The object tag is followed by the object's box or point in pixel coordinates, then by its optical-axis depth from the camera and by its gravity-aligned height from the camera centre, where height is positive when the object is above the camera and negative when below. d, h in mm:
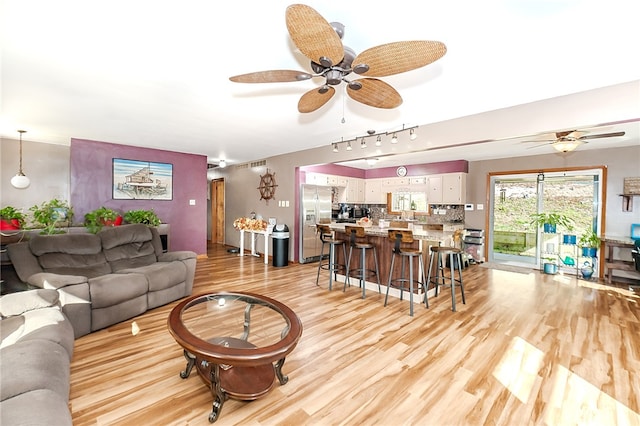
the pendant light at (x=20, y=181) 4844 +386
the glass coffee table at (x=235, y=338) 1629 -896
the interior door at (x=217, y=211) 8727 -150
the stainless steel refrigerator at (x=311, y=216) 6254 -188
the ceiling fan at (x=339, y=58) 1366 +880
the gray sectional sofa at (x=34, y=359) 1227 -883
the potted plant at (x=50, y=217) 3535 -169
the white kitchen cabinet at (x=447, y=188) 6316 +502
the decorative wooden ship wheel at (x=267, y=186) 6730 +524
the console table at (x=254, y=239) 6143 -764
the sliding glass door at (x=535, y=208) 5402 +66
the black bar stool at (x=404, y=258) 3517 -677
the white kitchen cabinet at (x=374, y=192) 7719 +468
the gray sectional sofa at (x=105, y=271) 2703 -768
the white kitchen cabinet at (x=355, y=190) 7598 +510
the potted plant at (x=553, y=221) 5582 -191
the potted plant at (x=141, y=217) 5047 -216
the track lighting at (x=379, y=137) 3659 +1091
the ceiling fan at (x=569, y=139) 3439 +948
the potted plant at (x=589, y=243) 4926 -554
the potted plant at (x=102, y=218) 4340 -211
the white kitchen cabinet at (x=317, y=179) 6411 +688
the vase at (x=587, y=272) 5129 -1093
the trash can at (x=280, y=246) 5902 -816
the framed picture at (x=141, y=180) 5516 +522
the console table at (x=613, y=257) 4539 -763
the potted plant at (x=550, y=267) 5559 -1103
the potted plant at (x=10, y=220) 3516 -214
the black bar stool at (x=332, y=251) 4438 -716
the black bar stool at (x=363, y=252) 4039 -665
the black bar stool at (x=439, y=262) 3594 -752
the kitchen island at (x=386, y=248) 3893 -585
